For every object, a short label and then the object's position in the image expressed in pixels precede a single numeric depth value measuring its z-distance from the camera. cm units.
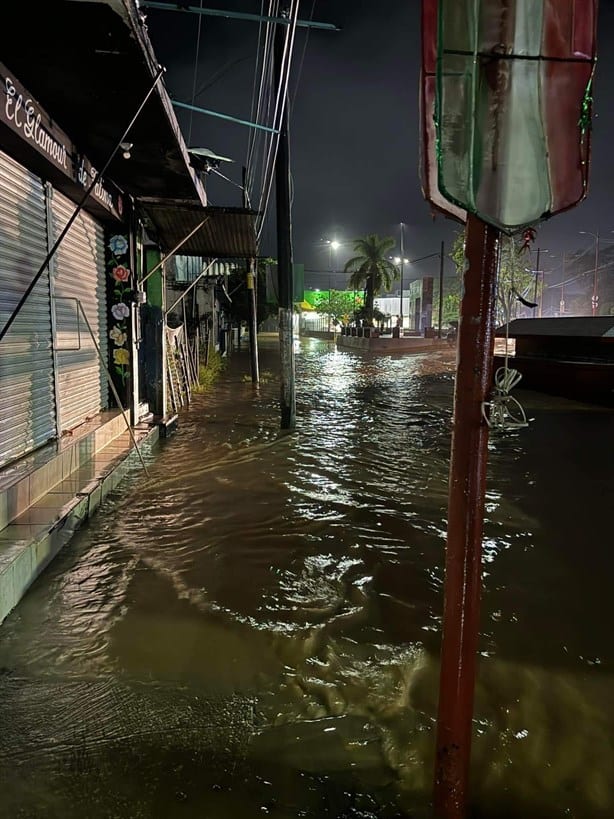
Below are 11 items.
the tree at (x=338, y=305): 6444
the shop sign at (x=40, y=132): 462
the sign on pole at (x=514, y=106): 171
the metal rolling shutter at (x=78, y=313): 681
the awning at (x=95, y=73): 400
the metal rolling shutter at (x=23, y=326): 524
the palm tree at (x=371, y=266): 4247
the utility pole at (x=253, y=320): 1714
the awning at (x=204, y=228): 834
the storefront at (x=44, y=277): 521
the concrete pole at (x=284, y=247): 964
